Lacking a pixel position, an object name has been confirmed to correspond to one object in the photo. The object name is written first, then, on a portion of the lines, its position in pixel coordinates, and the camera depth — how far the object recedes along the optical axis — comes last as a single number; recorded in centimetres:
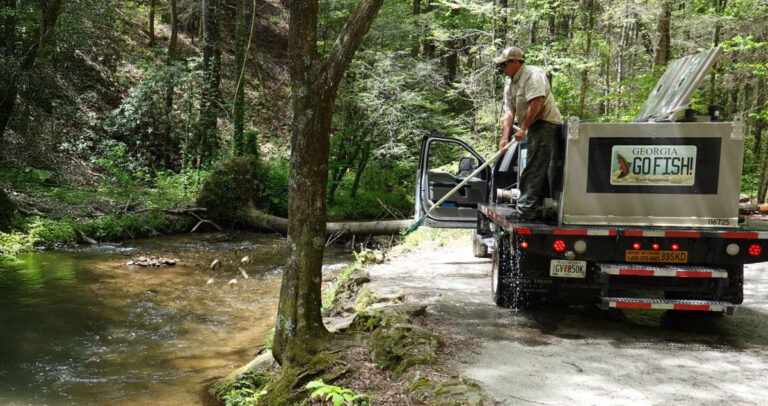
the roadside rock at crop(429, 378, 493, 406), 379
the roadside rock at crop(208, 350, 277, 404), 555
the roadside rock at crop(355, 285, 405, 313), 658
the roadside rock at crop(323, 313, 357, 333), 553
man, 593
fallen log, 1495
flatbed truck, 532
